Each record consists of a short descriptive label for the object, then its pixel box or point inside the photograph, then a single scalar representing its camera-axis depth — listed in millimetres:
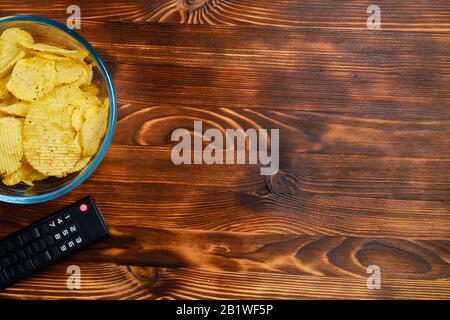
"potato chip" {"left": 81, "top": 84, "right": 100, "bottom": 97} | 822
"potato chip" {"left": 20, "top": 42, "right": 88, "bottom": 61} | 771
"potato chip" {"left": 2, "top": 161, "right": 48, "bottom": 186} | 800
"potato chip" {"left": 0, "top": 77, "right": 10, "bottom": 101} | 784
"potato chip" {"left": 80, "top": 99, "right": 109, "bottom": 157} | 783
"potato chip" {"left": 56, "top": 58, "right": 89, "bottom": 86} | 780
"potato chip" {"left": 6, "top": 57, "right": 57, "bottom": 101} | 762
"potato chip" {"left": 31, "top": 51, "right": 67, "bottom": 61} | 786
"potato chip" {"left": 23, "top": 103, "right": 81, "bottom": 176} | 772
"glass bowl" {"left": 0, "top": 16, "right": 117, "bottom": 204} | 786
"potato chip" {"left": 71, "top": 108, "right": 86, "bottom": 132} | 789
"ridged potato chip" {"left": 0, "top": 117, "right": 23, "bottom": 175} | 766
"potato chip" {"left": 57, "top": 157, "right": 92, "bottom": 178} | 808
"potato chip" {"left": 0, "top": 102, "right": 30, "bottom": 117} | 776
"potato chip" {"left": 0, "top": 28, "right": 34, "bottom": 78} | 773
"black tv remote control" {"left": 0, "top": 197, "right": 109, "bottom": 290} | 831
